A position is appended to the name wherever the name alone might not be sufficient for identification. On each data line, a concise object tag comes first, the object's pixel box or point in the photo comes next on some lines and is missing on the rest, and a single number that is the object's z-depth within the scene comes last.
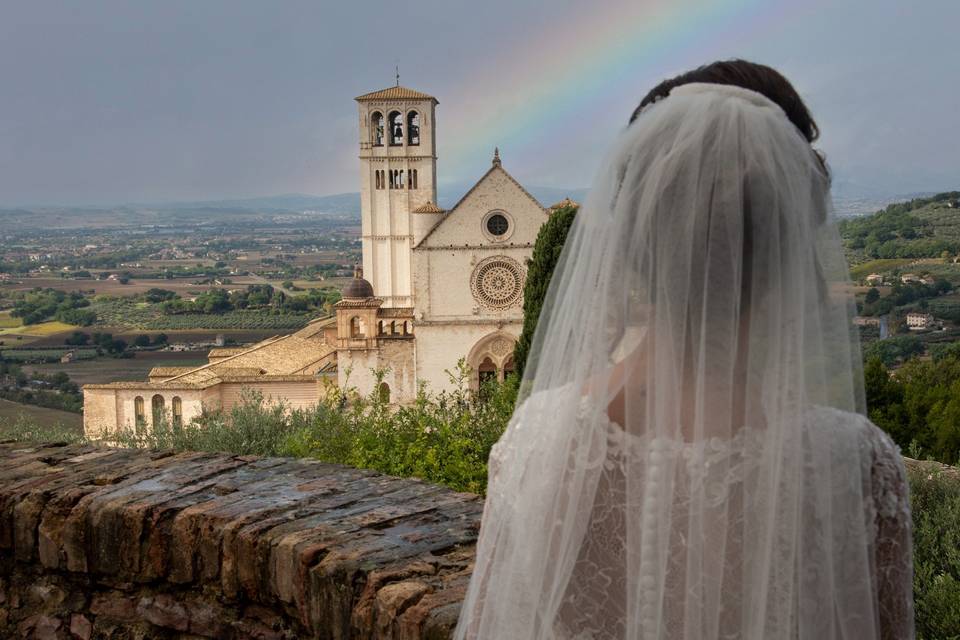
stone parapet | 2.63
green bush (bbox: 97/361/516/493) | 5.92
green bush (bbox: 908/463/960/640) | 2.70
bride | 1.46
